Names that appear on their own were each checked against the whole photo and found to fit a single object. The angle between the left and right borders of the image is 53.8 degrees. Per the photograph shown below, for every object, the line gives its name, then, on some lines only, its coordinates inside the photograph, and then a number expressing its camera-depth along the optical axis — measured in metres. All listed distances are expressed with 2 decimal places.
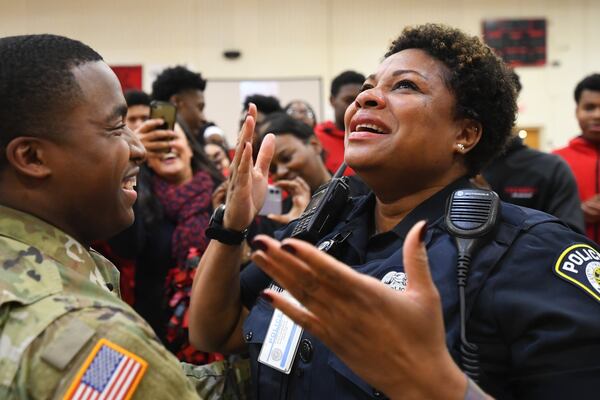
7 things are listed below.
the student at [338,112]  3.74
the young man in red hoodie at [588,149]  3.06
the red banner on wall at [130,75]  7.91
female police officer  0.82
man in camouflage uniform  0.76
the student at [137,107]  3.11
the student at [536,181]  2.59
